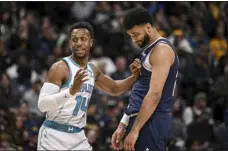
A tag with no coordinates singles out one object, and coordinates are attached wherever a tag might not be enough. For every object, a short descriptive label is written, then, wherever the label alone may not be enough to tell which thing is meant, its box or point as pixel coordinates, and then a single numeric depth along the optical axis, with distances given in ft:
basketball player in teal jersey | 26.41
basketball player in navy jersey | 24.27
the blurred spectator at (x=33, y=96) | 49.94
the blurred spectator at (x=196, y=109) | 49.56
